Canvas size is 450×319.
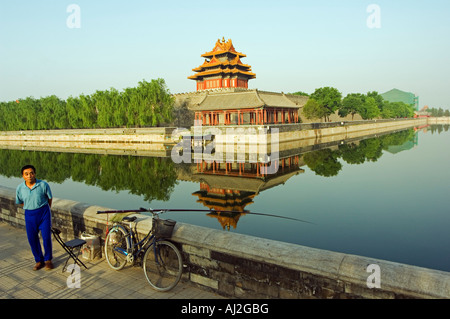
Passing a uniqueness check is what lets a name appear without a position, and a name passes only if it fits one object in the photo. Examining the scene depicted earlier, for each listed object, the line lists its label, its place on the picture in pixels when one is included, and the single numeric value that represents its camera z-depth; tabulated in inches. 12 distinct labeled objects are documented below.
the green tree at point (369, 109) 2456.9
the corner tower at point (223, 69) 1940.2
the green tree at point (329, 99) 2085.4
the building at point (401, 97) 6038.9
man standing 194.5
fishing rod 176.0
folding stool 193.8
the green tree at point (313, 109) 2036.2
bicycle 170.2
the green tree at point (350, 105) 2314.2
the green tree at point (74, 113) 1929.4
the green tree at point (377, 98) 2965.1
